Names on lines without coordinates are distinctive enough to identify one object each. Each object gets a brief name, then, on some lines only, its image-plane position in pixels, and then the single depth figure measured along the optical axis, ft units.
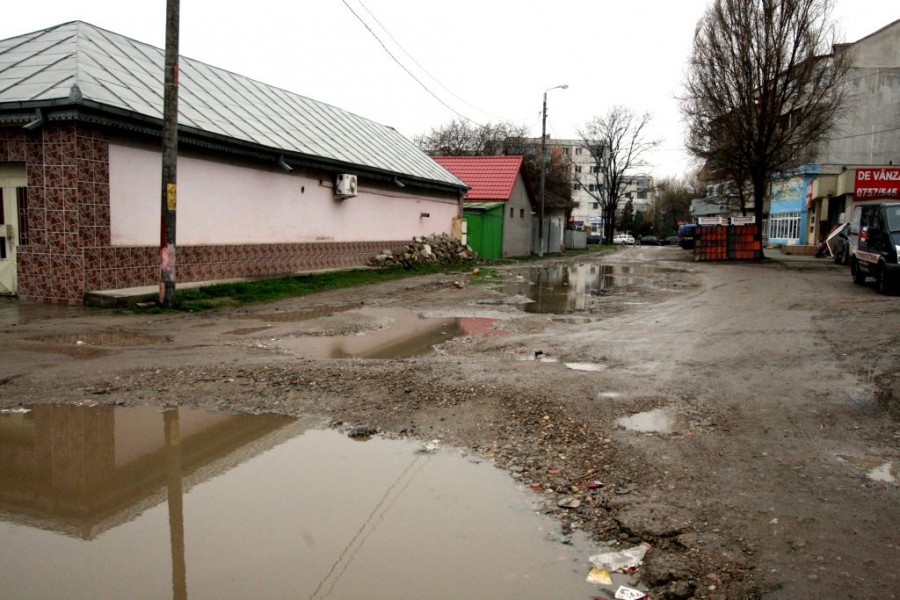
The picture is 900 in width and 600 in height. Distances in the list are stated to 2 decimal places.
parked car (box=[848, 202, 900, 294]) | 46.34
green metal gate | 105.70
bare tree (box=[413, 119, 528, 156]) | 190.90
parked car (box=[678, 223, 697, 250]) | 183.52
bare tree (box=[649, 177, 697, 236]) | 311.27
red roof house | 106.11
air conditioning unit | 64.95
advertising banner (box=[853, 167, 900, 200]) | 102.01
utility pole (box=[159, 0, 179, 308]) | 36.01
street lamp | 112.16
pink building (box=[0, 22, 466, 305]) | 37.76
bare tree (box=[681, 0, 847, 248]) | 99.19
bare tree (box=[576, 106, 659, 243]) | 223.10
